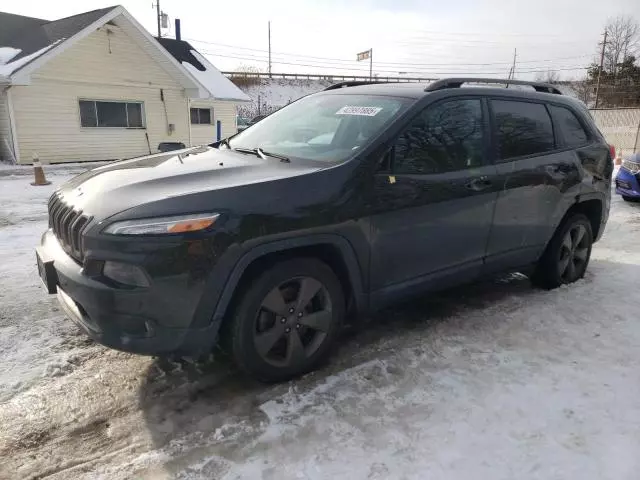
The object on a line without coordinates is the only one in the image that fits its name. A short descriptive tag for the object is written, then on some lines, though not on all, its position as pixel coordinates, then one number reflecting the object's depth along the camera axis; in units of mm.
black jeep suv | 2479
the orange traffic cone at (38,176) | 10891
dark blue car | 9047
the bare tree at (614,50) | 50453
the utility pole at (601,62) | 42500
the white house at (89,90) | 14672
